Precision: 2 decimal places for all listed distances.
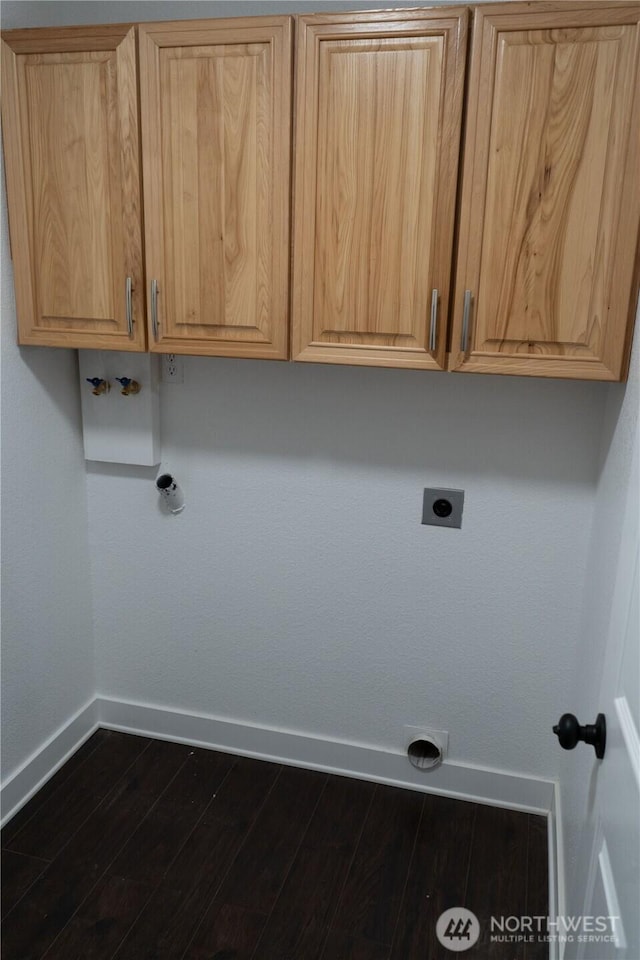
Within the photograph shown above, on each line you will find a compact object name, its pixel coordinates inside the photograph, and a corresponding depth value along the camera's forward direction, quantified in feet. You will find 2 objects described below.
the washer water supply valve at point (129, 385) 7.61
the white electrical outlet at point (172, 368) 7.64
